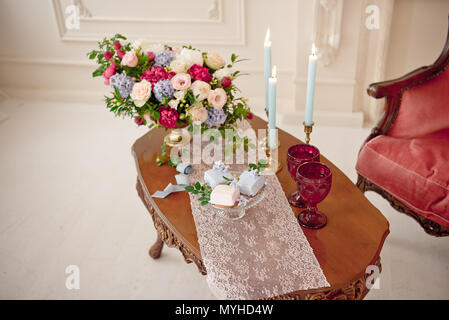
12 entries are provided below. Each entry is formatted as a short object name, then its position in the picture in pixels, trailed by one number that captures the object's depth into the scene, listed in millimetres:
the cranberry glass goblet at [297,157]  1349
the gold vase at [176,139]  1725
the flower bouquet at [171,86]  1465
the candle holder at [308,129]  1413
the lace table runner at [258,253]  1103
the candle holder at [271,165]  1536
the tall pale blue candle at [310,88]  1355
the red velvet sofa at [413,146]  1613
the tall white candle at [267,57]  1572
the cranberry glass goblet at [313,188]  1169
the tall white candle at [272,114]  1344
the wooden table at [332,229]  1125
